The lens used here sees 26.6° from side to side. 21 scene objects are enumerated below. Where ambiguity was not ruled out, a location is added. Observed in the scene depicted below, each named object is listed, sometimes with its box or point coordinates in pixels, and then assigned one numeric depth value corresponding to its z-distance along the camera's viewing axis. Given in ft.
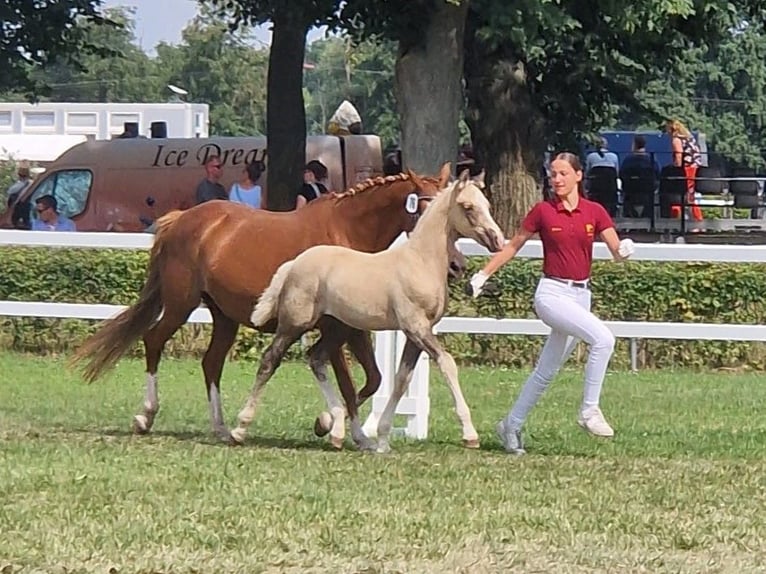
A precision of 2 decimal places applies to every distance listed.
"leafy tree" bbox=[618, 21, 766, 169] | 251.60
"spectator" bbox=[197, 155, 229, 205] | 74.95
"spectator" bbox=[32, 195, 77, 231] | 70.18
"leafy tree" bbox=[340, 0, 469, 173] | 69.10
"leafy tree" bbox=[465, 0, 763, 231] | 66.18
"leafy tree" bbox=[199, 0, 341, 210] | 77.00
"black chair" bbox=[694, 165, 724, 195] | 94.27
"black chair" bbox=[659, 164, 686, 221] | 91.91
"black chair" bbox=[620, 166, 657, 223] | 91.76
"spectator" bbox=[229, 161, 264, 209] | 67.92
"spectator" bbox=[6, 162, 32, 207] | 92.23
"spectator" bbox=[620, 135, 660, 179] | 92.58
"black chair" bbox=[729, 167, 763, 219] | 100.58
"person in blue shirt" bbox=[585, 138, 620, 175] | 98.89
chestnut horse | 34.32
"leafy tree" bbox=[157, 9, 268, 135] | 338.34
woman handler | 32.35
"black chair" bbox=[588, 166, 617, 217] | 91.91
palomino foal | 32.22
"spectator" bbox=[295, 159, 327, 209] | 69.65
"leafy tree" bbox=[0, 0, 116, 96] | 85.25
